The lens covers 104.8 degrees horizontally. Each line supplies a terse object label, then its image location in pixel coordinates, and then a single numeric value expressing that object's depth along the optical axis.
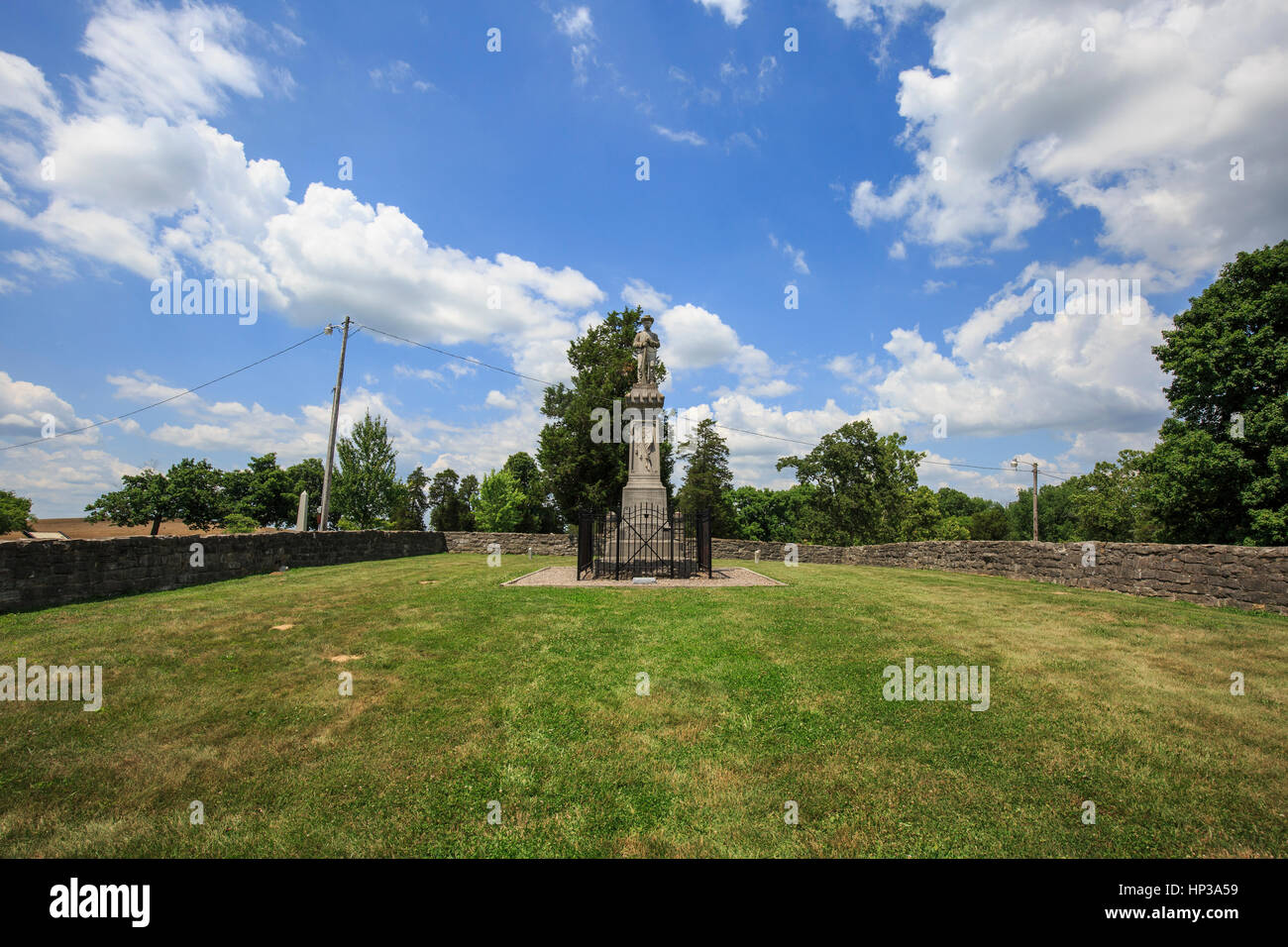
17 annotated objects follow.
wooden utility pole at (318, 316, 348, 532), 19.11
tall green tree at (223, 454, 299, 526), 47.06
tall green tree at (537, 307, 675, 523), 28.61
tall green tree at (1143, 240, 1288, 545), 14.67
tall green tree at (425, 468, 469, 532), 53.72
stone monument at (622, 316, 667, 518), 14.23
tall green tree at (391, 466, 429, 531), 55.34
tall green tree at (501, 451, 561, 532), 42.28
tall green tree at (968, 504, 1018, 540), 66.50
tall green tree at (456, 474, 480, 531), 53.41
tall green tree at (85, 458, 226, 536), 43.12
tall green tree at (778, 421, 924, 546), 37.12
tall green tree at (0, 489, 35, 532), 34.12
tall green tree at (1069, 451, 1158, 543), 33.78
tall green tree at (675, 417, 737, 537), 42.22
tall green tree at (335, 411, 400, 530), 36.84
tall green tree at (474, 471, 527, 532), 42.41
